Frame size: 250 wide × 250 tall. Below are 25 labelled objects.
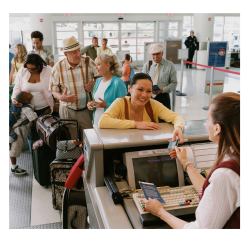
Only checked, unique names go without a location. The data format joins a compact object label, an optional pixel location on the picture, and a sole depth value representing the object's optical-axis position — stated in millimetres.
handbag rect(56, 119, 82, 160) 2928
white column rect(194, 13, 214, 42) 14253
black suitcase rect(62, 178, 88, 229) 2330
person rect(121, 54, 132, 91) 6635
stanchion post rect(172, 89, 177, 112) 6577
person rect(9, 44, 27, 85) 5293
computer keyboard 1410
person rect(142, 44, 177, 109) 4543
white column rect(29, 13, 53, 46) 10602
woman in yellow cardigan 1989
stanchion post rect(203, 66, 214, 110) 6911
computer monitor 1646
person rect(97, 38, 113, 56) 10219
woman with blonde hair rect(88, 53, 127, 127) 3092
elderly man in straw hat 3432
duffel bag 3232
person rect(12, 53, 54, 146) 3680
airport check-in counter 1533
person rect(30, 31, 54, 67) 4879
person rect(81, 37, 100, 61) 10258
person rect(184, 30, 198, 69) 14840
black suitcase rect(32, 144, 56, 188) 3407
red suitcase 2242
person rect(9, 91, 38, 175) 3695
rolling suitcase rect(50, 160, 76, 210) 2907
